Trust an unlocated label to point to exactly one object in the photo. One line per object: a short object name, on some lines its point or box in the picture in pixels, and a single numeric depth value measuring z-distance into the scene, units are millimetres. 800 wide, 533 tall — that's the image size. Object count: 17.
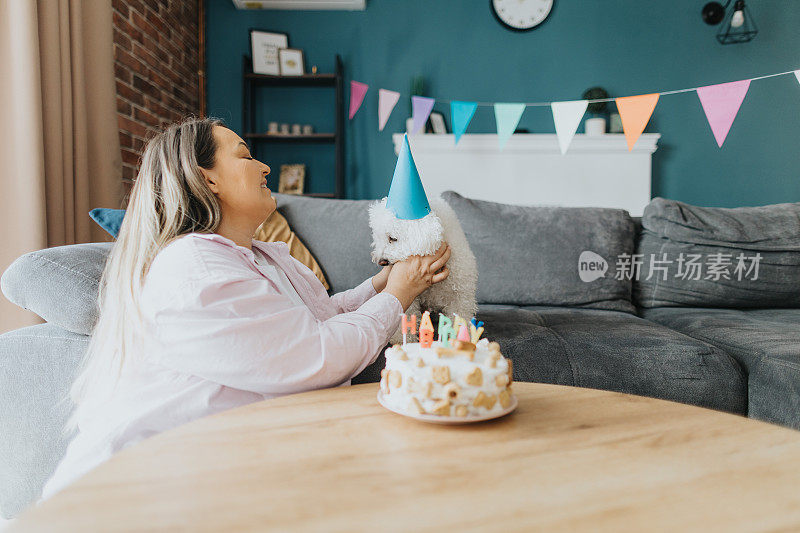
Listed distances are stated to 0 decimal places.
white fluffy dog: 1325
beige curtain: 1907
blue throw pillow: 1450
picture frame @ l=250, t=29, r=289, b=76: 3953
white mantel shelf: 3812
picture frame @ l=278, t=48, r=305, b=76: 3957
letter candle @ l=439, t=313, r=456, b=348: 772
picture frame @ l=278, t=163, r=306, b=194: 4055
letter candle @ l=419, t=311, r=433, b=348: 788
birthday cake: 667
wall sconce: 3889
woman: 812
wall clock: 4012
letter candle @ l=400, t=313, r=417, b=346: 797
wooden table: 458
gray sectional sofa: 1258
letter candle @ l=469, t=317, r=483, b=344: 789
